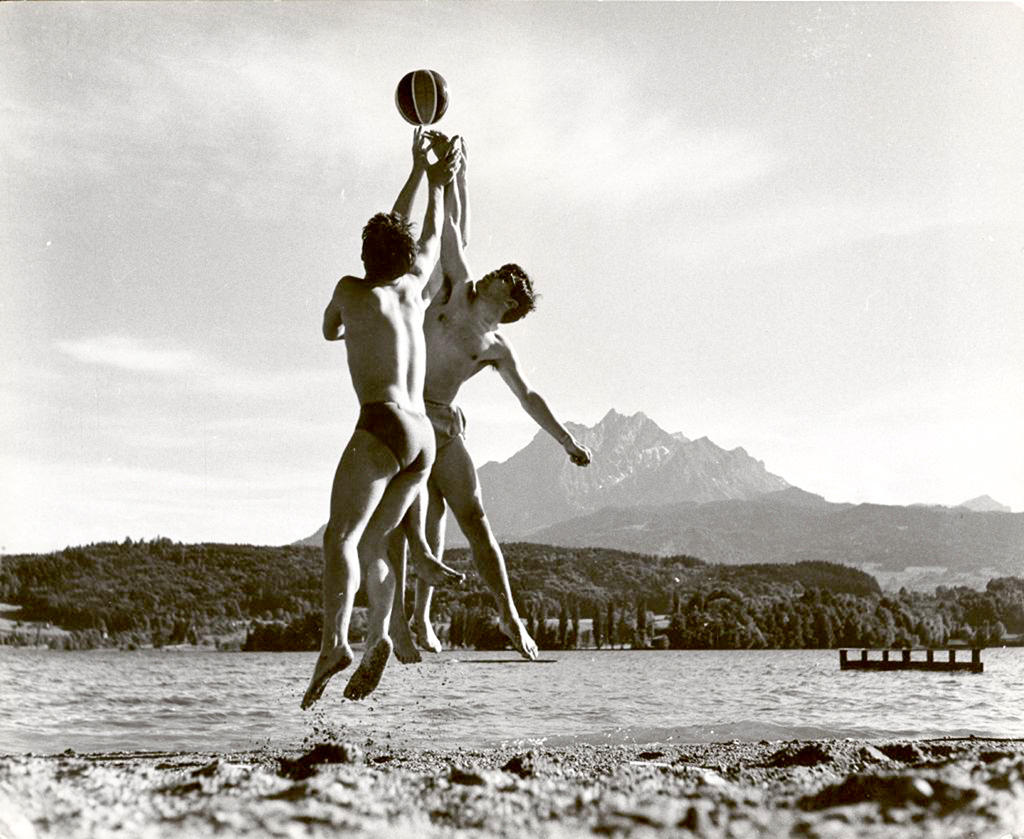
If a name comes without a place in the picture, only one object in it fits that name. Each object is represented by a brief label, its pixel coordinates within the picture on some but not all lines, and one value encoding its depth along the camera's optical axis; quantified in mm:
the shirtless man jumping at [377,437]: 7258
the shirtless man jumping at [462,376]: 8359
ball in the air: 8766
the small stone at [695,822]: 5863
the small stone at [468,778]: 6441
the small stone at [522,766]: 7297
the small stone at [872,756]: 8516
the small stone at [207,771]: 6758
